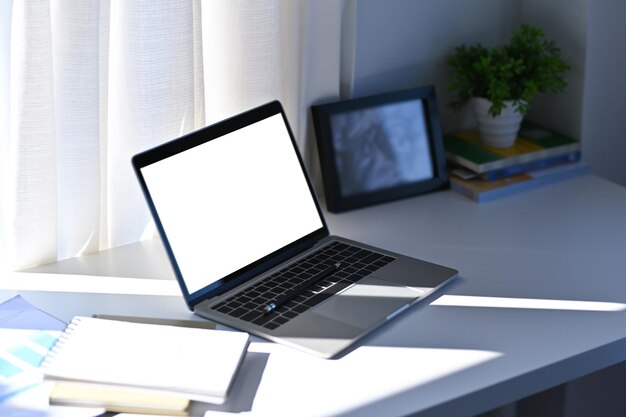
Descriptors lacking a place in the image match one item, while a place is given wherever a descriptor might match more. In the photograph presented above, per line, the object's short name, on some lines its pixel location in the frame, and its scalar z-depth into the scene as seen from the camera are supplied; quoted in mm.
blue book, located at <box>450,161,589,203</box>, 2297
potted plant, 2324
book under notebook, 1714
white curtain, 1955
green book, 2330
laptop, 1896
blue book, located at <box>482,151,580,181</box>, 2334
